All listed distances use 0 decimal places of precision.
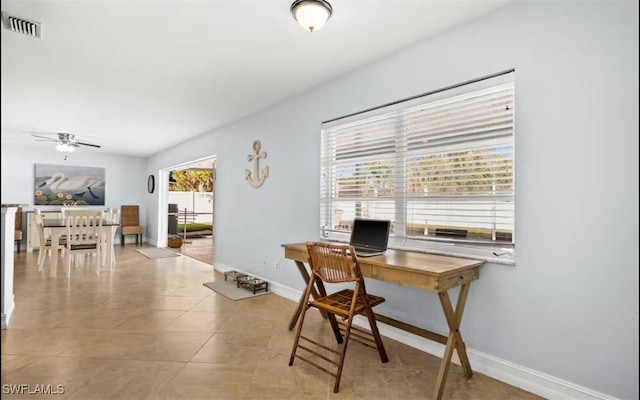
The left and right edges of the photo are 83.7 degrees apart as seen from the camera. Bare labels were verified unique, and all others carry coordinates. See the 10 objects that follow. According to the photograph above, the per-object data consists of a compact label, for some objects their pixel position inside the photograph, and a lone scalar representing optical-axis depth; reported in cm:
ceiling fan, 628
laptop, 295
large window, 253
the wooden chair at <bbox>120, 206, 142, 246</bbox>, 888
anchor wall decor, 482
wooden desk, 222
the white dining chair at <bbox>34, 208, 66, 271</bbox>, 534
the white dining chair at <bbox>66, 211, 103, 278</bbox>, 536
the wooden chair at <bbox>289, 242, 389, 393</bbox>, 246
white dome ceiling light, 237
